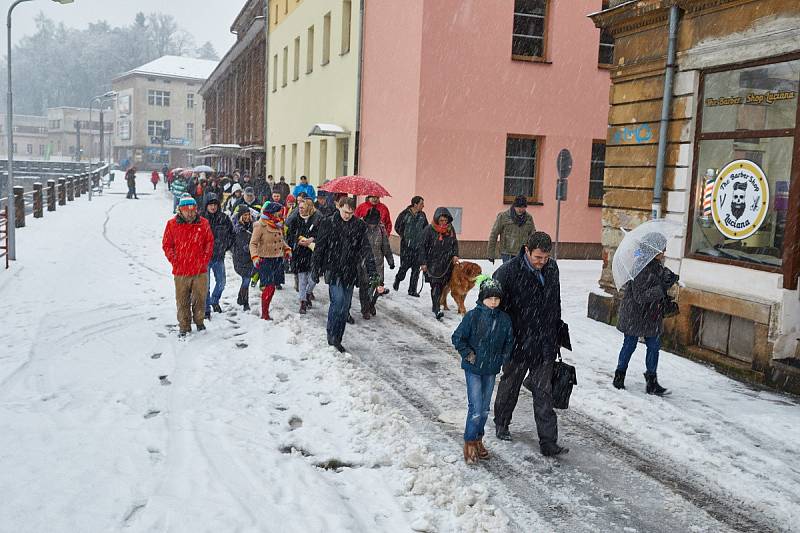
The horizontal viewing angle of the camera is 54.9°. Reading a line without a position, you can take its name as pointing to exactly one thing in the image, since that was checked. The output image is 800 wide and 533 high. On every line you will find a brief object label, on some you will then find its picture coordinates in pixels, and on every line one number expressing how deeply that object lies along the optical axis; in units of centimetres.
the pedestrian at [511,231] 1249
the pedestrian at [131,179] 4141
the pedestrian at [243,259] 1130
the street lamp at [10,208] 1562
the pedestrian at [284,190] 2042
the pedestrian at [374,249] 1118
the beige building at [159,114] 9575
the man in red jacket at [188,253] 934
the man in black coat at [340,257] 889
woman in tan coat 1059
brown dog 1152
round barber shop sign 909
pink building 1775
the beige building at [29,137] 11719
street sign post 1387
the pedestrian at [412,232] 1286
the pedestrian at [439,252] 1136
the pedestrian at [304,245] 1107
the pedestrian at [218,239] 1086
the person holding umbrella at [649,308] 764
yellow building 2245
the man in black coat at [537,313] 588
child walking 566
